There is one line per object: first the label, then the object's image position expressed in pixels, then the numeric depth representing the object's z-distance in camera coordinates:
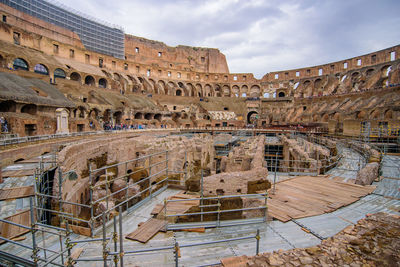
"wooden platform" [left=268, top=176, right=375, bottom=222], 5.58
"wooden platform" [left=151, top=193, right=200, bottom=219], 5.39
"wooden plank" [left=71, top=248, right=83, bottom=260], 3.84
